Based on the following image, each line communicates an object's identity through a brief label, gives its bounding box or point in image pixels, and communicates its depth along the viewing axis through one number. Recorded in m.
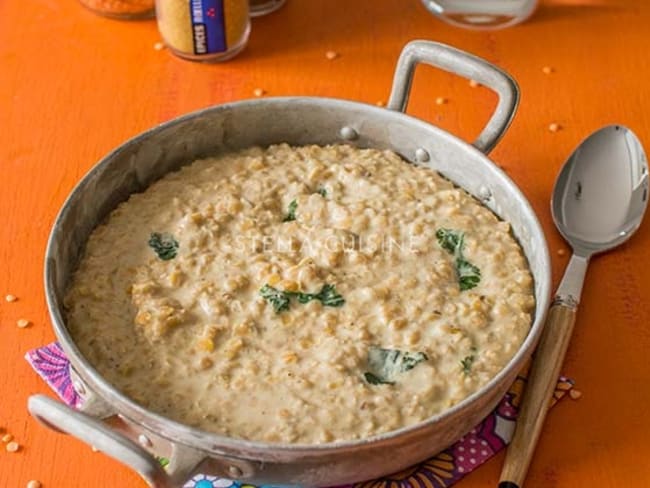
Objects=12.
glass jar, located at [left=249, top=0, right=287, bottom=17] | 0.78
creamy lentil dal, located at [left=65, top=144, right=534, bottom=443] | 0.49
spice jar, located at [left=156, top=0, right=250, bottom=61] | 0.71
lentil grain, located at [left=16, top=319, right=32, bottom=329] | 0.58
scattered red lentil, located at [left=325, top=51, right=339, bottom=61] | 0.75
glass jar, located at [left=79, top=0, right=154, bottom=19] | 0.77
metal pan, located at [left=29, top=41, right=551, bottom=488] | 0.45
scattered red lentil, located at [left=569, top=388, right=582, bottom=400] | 0.55
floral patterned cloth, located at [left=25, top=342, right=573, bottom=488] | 0.51
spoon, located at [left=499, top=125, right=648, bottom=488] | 0.55
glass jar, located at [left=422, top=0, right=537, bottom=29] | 0.78
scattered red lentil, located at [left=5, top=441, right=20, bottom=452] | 0.53
